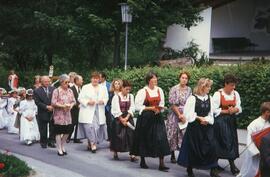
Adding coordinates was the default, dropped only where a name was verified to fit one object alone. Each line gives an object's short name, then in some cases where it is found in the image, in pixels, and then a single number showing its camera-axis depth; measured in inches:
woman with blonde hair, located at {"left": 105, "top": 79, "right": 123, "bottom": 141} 501.7
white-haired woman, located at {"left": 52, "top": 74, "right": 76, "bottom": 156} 498.3
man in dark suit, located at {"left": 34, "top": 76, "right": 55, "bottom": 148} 542.9
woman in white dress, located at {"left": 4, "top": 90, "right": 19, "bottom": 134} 686.5
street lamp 884.0
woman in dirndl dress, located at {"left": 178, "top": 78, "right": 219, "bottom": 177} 395.5
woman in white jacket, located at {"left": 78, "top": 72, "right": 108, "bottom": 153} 524.4
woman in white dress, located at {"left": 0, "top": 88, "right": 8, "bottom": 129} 730.8
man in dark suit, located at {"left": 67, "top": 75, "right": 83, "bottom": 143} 558.3
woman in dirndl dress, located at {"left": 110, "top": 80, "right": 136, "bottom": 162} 474.9
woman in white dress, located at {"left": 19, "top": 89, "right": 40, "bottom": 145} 576.2
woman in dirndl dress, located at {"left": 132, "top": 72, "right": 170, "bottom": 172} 431.2
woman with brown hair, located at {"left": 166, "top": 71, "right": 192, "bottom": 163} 456.4
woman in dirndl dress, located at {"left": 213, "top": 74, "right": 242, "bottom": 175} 412.5
